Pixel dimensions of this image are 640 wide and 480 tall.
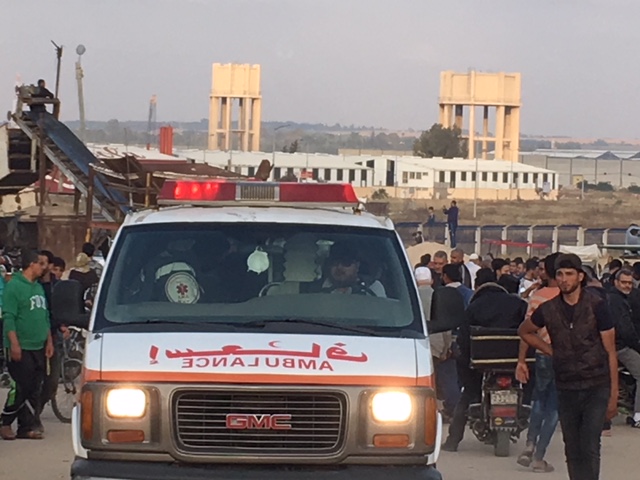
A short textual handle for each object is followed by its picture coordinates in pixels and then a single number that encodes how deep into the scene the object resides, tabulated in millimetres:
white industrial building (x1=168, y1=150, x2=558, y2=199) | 119062
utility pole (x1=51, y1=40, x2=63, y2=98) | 38428
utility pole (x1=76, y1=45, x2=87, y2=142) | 51834
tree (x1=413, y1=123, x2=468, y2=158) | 158000
